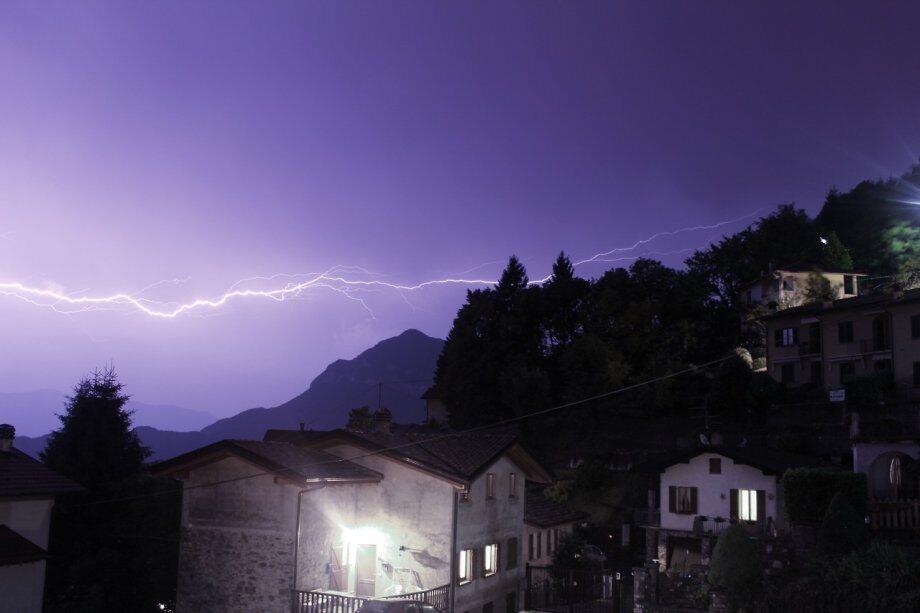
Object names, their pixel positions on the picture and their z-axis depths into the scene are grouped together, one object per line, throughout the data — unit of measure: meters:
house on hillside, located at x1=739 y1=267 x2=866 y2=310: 55.34
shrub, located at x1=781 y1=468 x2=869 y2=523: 22.48
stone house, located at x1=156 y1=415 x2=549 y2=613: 19.95
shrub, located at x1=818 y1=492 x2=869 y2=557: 19.56
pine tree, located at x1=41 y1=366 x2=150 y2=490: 28.55
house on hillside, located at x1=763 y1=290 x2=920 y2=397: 40.44
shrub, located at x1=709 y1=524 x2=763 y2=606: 19.95
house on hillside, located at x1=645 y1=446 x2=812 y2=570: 29.86
